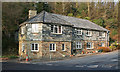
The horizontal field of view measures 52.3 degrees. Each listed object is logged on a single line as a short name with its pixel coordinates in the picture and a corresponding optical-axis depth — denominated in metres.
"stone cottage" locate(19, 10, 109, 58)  20.02
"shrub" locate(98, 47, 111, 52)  26.38
